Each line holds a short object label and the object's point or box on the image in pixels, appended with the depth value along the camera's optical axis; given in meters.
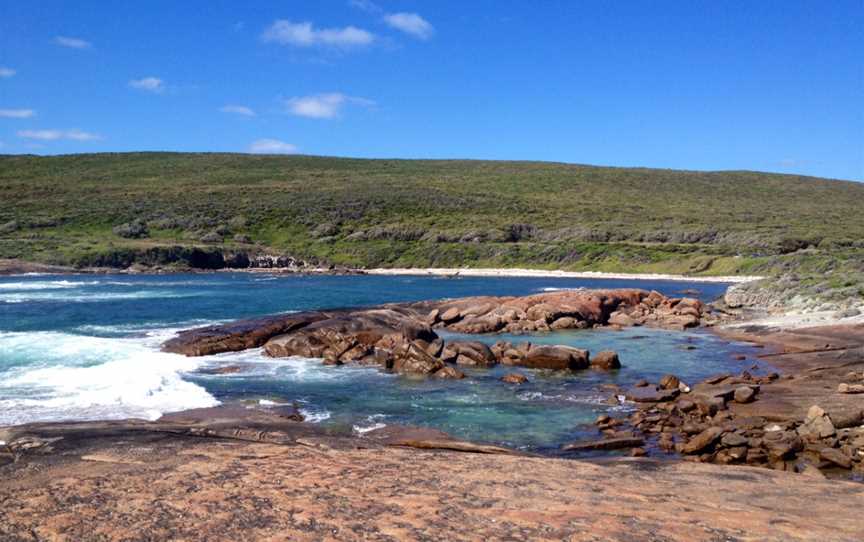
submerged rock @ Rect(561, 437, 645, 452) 17.14
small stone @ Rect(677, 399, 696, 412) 20.88
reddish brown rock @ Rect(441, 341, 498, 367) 29.78
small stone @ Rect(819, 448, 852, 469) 15.12
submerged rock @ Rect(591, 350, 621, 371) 28.66
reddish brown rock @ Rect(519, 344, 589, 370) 28.69
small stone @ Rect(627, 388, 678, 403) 22.39
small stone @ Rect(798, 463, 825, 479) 14.18
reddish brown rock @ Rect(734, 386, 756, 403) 21.39
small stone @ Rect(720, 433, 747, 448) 16.59
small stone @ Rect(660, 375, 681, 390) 23.91
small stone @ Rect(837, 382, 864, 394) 21.06
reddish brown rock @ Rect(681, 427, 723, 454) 16.62
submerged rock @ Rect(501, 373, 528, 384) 25.78
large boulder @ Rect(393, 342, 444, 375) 27.62
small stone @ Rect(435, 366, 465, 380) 26.92
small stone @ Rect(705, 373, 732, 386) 24.33
